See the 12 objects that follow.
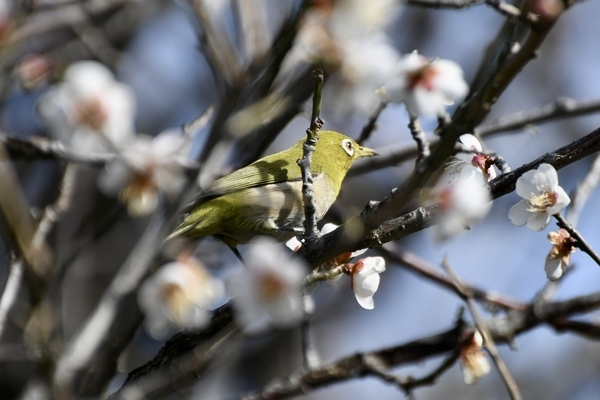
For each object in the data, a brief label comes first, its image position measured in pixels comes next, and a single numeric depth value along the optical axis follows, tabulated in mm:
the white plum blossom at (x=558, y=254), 5047
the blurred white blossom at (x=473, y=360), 5594
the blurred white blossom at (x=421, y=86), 4176
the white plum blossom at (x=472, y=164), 4906
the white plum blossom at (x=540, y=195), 4621
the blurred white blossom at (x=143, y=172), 5160
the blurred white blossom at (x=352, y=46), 3553
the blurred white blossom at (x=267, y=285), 3725
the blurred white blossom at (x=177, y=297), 4469
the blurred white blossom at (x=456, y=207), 3760
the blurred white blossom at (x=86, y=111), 4430
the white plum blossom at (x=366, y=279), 5160
